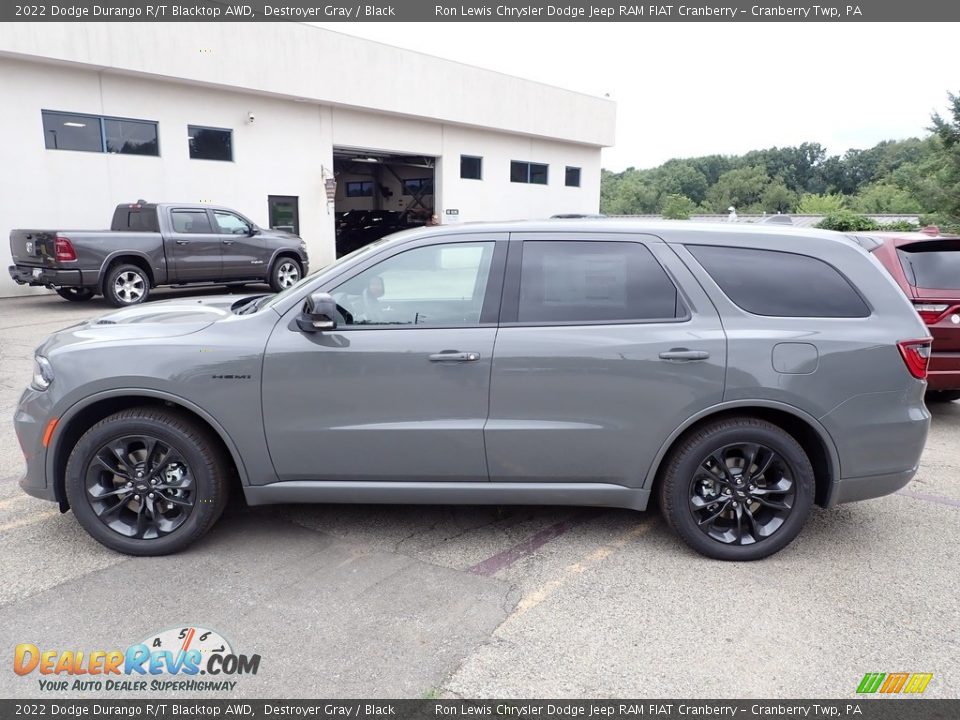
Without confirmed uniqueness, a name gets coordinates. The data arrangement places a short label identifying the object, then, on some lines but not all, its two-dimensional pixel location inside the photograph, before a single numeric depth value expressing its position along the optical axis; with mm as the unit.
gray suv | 3629
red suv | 5957
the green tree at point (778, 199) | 88250
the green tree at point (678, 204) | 77375
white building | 14492
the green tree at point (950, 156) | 21125
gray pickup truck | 11867
